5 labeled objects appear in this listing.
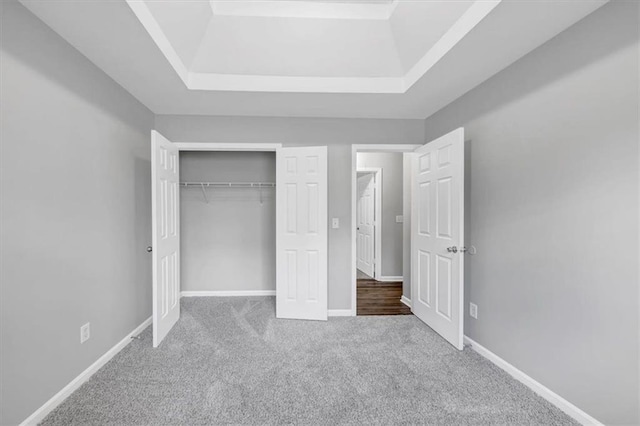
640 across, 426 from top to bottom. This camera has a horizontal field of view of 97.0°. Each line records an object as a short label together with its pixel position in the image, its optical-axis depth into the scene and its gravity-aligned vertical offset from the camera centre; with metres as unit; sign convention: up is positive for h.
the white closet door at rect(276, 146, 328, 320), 3.21 -0.28
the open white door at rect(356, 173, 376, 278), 5.30 -0.26
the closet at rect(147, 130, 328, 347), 2.79 -0.19
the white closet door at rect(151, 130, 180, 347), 2.52 -0.24
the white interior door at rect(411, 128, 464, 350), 2.49 -0.24
